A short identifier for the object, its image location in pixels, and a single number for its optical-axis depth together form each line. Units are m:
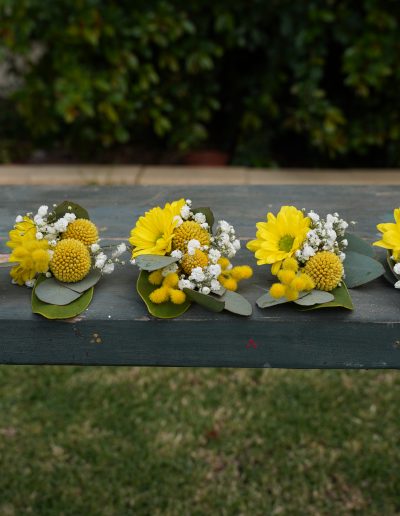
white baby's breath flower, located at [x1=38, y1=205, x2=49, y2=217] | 1.28
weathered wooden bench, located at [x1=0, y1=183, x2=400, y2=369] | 1.18
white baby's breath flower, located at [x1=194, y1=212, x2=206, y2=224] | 1.29
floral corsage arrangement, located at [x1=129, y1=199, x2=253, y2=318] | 1.17
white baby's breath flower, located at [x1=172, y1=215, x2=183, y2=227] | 1.24
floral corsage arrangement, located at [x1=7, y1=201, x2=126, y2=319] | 1.20
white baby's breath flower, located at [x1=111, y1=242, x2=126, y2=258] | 1.28
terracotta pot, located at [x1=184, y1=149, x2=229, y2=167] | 4.10
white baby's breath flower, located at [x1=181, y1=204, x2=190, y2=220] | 1.28
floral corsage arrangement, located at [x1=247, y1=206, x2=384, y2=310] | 1.17
